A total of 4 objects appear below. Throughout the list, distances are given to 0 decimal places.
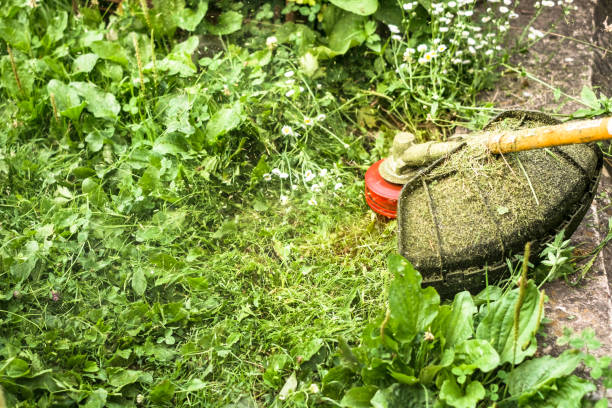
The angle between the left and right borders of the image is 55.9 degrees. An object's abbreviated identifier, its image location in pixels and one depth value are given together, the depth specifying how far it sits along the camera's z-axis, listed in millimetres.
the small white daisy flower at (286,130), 2871
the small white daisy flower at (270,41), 3137
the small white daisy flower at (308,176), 2738
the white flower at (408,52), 2928
